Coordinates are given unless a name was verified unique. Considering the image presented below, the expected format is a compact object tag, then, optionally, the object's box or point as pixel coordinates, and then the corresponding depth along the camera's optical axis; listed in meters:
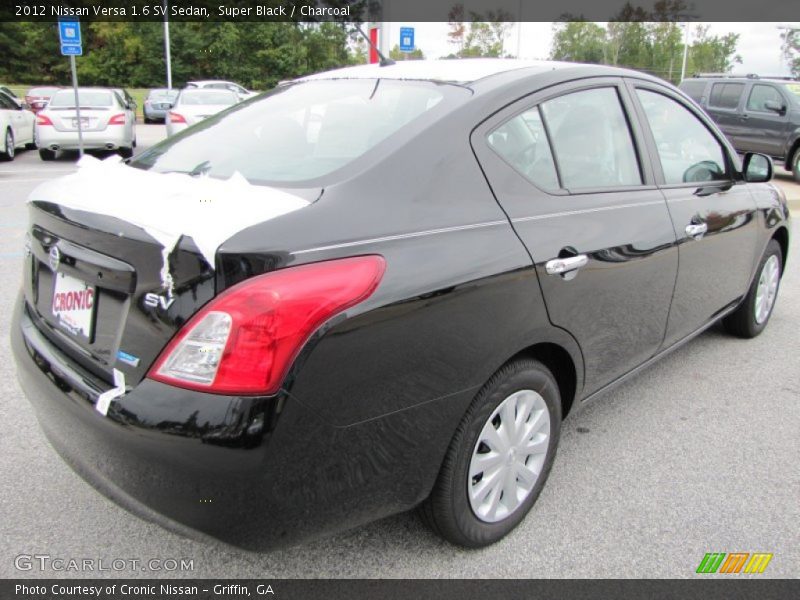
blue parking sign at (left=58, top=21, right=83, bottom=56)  12.14
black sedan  1.65
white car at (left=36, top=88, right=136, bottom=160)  13.62
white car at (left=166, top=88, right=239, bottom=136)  13.88
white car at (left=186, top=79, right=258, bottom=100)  24.66
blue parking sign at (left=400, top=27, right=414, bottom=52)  14.19
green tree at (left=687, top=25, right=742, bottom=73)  50.19
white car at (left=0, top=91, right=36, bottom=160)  13.53
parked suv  12.97
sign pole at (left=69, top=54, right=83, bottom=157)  12.38
